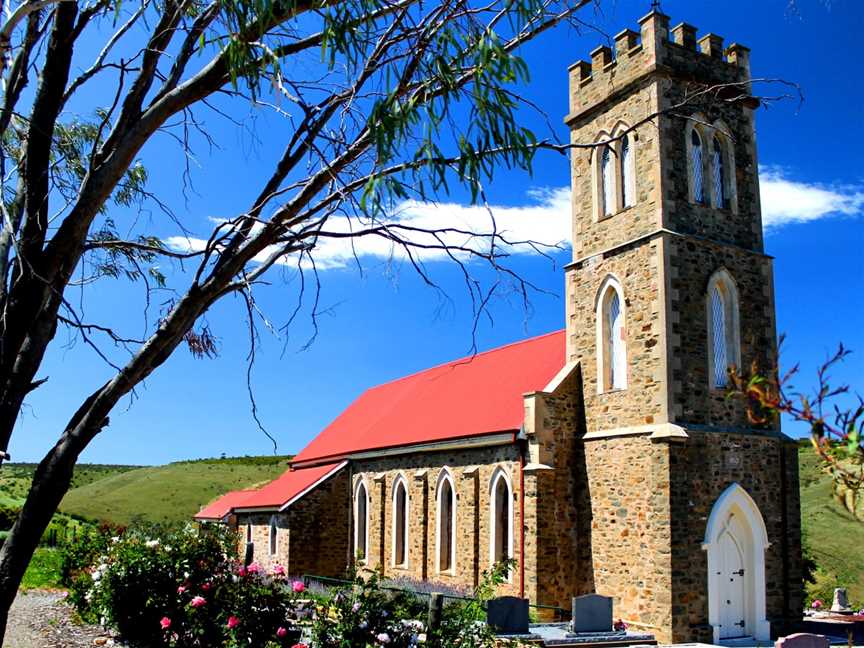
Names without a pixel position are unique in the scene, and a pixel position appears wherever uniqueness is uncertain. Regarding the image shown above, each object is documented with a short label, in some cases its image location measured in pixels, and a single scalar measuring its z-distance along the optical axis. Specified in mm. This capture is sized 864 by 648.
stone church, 18781
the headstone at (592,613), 16469
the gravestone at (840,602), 24281
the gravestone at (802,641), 12828
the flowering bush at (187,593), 10914
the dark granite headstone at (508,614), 15453
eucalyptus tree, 6492
